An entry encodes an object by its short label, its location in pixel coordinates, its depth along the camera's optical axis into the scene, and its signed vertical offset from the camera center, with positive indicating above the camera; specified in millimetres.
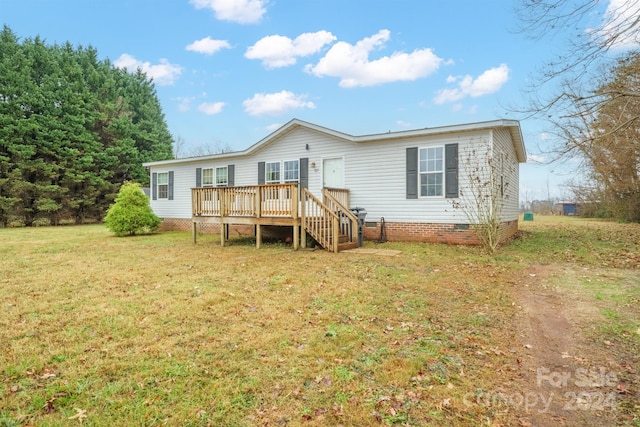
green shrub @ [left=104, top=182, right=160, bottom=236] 14406 -127
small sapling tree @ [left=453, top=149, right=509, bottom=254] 8812 +330
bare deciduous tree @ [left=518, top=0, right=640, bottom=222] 6637 +3318
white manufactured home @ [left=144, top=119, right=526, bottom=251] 9656 +825
